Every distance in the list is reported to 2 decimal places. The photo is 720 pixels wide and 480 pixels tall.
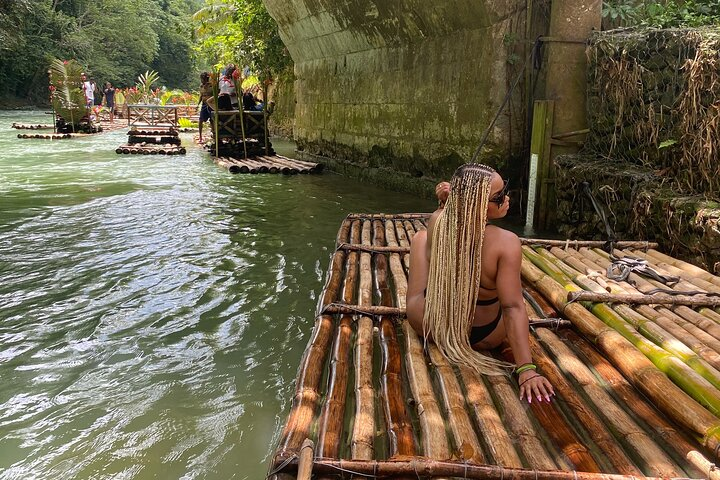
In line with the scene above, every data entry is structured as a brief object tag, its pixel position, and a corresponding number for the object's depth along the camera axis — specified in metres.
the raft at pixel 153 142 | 14.88
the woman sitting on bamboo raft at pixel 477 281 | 2.61
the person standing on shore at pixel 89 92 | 22.65
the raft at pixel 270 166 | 11.90
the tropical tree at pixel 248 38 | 17.16
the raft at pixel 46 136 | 18.16
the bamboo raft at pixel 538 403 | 2.05
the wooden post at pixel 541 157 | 7.09
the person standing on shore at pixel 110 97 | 29.71
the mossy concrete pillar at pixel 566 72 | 7.16
